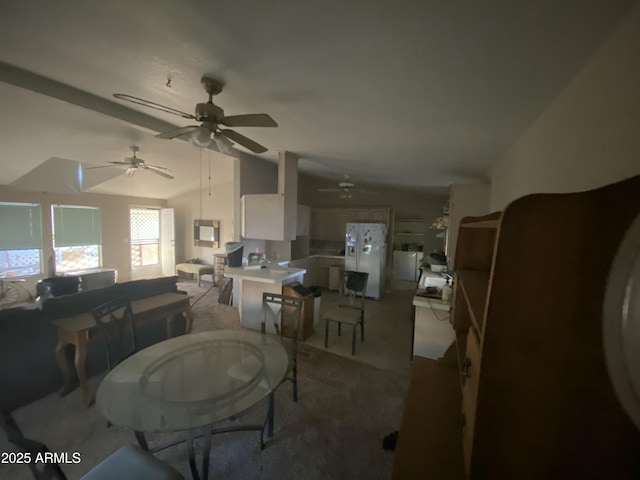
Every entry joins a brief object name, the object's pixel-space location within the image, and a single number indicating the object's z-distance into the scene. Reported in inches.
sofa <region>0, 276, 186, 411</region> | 80.8
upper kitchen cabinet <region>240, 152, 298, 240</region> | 146.0
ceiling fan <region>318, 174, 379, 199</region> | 186.2
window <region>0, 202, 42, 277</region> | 192.9
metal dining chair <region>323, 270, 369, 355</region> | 122.3
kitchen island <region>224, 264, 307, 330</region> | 135.4
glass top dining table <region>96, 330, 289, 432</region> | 52.9
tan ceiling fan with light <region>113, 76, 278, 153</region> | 68.7
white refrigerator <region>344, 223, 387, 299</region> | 214.1
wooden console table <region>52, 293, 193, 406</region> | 84.1
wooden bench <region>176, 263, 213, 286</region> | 249.8
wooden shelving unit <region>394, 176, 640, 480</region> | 21.2
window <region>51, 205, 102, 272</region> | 219.6
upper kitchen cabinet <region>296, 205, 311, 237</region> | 217.9
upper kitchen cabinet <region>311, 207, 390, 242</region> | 238.1
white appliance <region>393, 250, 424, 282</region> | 240.1
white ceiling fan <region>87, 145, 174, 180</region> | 147.3
